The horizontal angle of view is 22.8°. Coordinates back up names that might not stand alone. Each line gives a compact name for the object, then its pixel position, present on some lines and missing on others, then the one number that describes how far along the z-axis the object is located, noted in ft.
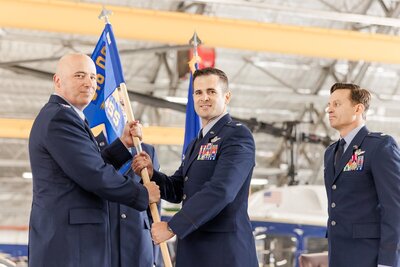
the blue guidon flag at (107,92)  21.48
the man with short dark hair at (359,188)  17.11
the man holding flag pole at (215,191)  16.34
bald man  15.91
